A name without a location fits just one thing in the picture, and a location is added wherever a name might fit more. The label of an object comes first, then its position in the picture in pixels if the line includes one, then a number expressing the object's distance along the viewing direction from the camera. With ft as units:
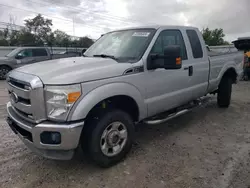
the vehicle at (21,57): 32.71
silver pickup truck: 7.01
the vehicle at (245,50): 28.99
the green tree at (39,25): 114.04
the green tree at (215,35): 127.51
